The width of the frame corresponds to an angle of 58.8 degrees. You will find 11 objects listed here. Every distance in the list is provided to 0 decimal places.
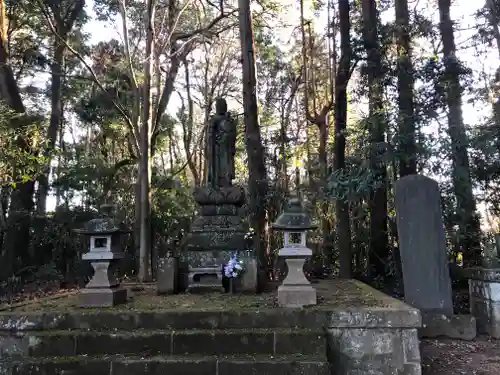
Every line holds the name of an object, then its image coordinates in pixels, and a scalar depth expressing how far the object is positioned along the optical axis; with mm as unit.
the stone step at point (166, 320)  4867
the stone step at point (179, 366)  4336
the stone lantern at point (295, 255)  5184
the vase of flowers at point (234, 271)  6395
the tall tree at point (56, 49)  13344
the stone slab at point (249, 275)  6773
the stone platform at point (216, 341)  4438
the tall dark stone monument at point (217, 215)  7031
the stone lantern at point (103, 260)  5555
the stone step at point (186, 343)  4637
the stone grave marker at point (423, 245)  6336
